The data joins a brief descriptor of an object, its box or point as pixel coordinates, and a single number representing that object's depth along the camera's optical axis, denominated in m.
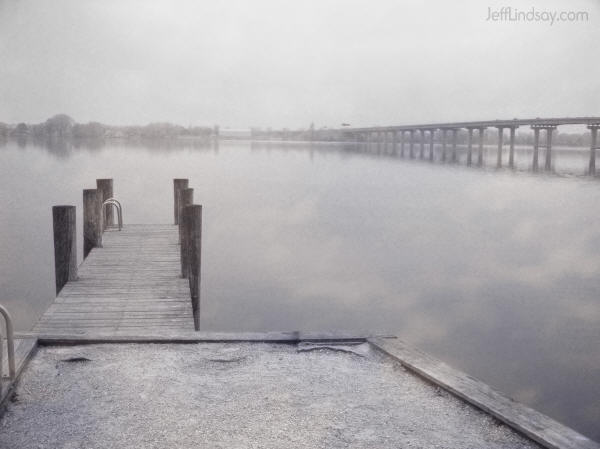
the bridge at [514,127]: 81.19
